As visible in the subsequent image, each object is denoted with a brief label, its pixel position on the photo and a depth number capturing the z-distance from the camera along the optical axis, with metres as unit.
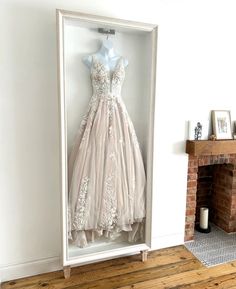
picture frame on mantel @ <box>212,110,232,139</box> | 2.45
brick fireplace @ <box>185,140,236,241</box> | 2.38
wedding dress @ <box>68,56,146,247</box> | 1.99
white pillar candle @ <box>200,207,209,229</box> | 2.78
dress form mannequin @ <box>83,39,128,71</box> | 1.96
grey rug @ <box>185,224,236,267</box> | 2.33
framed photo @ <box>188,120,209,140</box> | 2.38
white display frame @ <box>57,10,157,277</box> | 1.76
